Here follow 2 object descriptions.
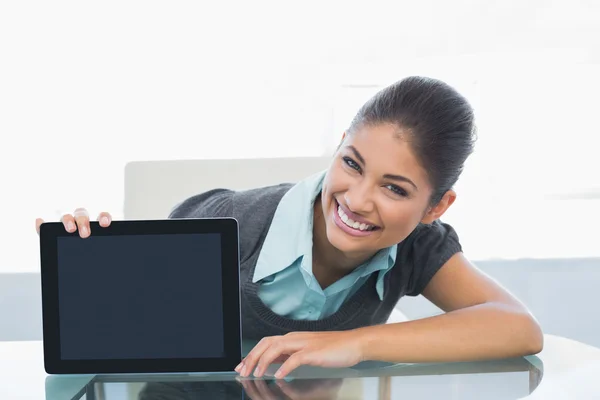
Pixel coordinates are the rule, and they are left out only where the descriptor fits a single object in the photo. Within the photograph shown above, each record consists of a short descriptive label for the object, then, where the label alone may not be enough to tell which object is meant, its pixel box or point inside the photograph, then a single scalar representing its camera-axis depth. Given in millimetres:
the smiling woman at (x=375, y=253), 1739
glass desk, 1642
